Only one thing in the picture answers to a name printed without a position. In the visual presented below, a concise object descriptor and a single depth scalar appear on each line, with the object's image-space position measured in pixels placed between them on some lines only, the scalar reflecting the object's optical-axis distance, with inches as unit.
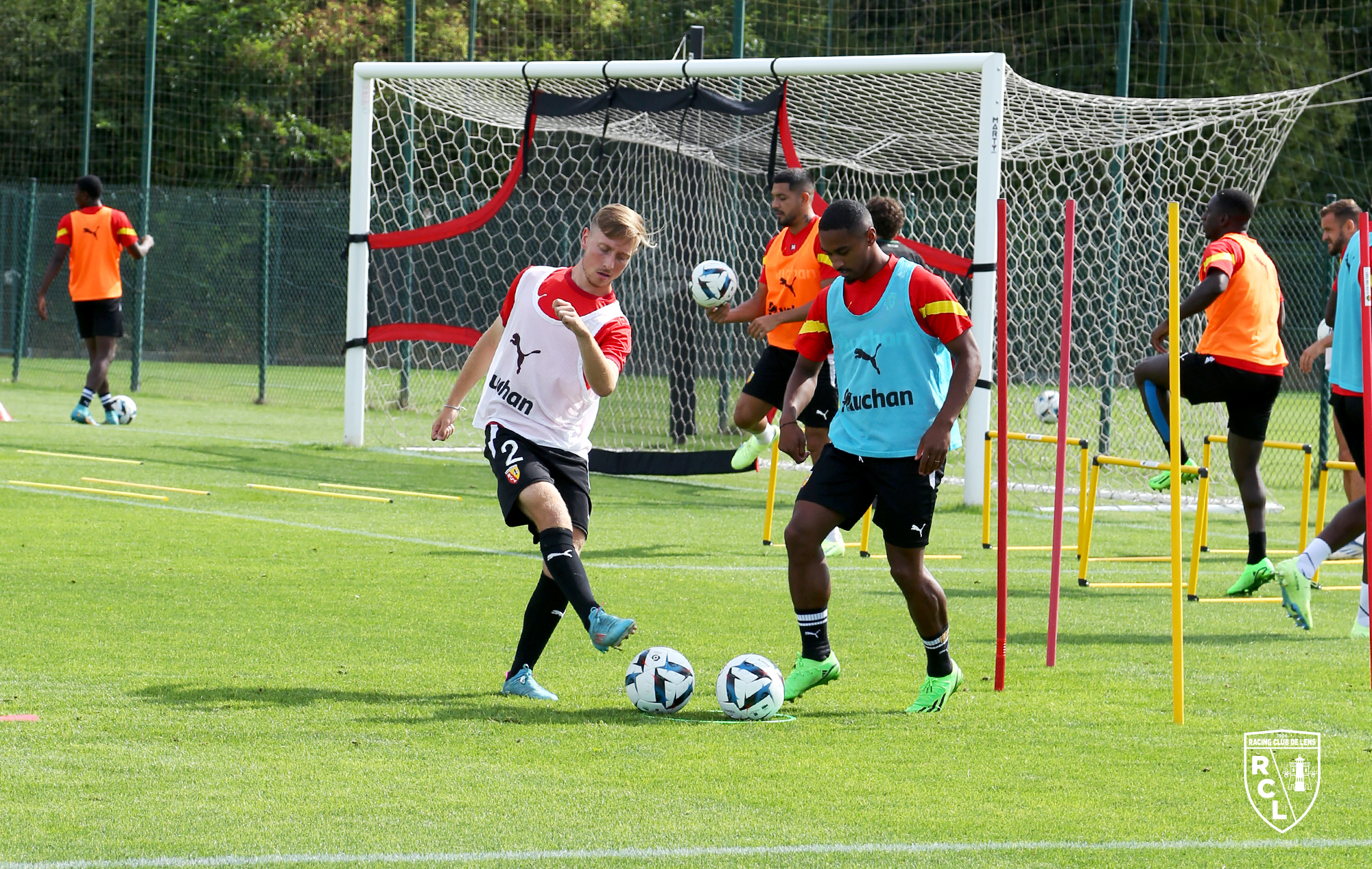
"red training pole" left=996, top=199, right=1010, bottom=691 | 474.0
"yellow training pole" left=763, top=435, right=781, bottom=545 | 812.0
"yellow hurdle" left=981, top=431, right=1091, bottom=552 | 684.1
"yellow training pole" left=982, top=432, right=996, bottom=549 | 566.6
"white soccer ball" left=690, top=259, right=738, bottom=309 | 830.5
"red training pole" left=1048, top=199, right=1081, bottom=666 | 471.2
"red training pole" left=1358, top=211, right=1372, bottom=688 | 468.4
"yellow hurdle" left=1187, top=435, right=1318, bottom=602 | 665.2
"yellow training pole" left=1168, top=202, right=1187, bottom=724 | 426.3
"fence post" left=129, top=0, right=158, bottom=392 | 1726.1
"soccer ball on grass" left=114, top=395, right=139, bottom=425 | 1311.5
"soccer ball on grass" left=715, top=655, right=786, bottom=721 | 442.0
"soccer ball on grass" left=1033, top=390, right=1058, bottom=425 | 1355.8
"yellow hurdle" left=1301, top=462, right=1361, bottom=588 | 667.4
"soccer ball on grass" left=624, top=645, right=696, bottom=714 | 443.5
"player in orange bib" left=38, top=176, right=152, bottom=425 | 1307.8
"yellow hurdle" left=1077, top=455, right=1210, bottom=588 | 687.7
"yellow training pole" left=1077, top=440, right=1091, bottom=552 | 711.7
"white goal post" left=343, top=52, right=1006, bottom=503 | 959.6
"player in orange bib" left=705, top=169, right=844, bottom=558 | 756.0
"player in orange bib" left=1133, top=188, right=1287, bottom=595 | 748.0
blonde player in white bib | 462.6
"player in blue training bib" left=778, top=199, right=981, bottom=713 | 450.3
